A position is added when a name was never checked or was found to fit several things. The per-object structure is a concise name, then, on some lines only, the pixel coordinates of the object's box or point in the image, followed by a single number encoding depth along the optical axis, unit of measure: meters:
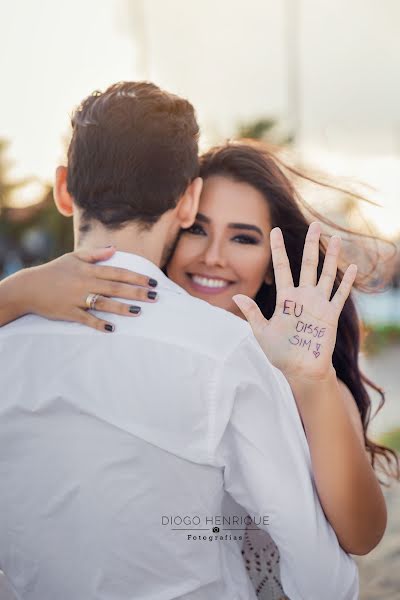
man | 1.73
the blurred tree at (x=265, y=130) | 20.48
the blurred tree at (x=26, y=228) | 19.91
